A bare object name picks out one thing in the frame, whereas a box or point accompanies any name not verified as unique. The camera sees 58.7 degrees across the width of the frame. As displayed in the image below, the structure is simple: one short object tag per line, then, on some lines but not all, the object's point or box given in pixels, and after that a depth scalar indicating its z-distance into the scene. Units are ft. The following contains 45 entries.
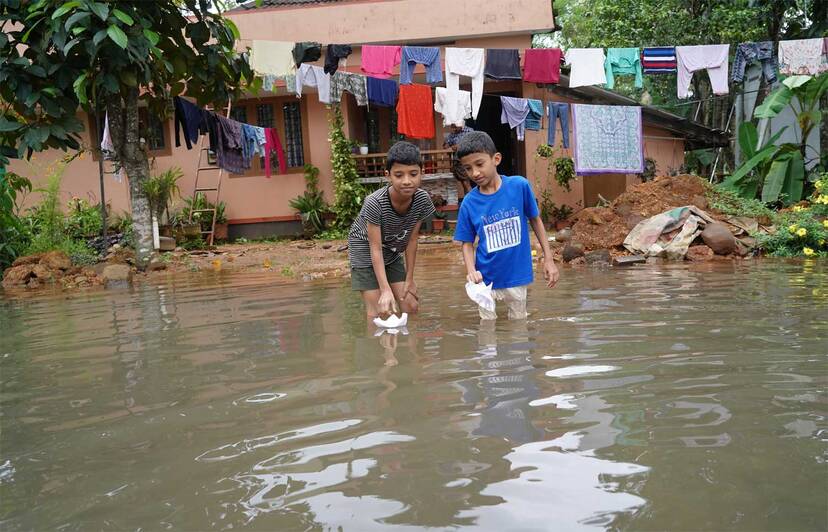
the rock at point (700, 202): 38.55
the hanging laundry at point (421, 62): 41.70
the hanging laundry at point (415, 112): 45.57
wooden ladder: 51.96
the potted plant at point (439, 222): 52.75
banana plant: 41.57
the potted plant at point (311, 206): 53.16
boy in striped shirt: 15.93
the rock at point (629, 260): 31.37
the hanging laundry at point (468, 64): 42.45
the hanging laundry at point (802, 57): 40.88
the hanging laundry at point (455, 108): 44.53
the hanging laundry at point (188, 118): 37.45
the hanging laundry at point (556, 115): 46.60
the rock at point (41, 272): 34.35
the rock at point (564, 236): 38.93
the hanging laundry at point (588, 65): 41.83
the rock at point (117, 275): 32.91
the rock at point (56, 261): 34.96
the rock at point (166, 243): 47.80
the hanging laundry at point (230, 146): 43.04
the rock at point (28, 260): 35.19
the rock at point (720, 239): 32.09
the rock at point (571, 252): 33.30
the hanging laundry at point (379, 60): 40.86
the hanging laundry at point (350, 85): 43.11
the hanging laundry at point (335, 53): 39.27
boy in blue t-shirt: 16.29
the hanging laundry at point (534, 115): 46.32
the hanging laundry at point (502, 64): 43.42
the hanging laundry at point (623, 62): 41.93
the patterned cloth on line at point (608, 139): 46.70
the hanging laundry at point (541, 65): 43.11
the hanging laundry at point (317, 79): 41.42
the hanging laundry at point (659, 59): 42.01
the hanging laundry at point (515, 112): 45.73
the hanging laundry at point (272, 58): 37.65
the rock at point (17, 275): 33.91
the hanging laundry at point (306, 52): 37.01
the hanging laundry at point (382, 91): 45.09
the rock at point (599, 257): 32.07
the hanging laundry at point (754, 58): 42.06
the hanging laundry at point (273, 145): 50.11
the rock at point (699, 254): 31.76
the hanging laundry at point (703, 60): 41.83
